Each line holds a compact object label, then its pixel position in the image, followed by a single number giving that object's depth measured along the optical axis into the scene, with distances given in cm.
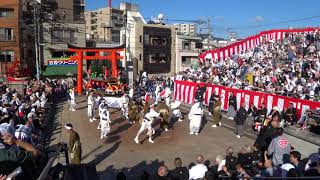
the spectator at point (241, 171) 840
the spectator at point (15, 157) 493
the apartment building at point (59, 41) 4612
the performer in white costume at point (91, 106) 2098
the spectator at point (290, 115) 1665
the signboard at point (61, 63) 4609
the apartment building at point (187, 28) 11211
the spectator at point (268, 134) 1135
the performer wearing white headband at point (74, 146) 1220
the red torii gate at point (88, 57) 3139
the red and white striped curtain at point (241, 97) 1753
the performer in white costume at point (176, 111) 2078
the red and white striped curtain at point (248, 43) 3456
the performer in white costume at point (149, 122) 1585
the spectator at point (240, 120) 1677
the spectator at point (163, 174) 883
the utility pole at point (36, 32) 3319
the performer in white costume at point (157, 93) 2679
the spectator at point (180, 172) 964
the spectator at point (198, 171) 971
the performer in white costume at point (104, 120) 1673
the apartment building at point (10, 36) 4150
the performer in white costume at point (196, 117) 1750
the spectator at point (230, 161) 977
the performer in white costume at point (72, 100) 2416
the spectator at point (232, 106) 2097
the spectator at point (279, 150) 946
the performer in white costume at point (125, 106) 2156
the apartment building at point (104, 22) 6366
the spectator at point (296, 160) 845
